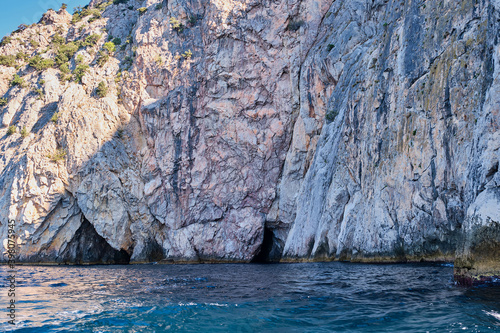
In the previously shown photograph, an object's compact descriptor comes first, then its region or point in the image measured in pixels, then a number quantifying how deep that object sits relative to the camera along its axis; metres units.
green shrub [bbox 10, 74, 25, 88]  46.91
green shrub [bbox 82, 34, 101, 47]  47.56
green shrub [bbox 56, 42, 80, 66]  46.84
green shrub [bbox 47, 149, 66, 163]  39.31
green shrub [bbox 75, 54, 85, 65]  45.34
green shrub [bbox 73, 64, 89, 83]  43.78
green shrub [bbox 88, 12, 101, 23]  52.34
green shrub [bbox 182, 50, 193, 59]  41.03
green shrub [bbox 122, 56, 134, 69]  43.97
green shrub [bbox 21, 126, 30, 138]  42.66
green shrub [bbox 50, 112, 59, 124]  41.25
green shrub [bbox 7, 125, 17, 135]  43.66
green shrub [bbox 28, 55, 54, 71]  46.81
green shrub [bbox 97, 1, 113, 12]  57.17
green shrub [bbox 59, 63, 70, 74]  45.72
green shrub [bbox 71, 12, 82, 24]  55.69
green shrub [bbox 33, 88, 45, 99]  45.25
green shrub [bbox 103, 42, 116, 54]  45.75
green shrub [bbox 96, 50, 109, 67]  44.78
